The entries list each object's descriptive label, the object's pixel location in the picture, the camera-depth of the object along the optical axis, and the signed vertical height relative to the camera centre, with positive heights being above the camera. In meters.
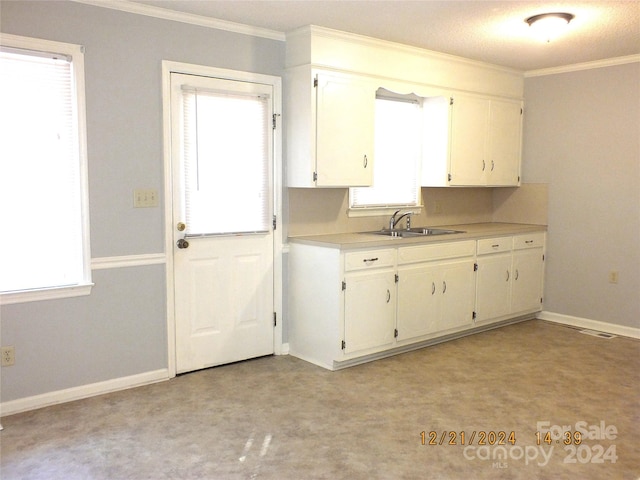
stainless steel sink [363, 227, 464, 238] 4.73 -0.32
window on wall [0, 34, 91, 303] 3.16 +0.10
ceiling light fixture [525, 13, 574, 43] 3.63 +1.06
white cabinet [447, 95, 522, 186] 4.99 +0.45
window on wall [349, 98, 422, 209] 4.77 +0.28
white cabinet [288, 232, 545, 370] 4.01 -0.76
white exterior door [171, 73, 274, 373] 3.81 -0.19
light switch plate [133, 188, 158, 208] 3.59 -0.04
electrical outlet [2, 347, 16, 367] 3.20 -0.89
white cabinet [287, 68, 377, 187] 4.01 +0.44
